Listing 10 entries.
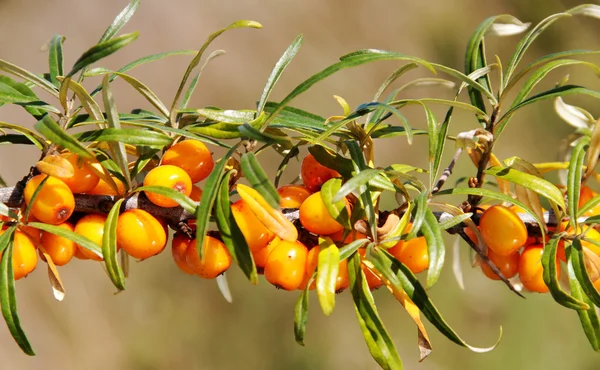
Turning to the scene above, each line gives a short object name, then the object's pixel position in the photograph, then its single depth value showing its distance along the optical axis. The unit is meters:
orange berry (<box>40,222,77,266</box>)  0.38
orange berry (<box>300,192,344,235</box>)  0.37
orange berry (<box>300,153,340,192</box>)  0.39
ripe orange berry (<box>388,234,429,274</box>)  0.38
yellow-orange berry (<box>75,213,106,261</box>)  0.38
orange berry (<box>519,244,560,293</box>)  0.39
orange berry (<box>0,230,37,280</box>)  0.37
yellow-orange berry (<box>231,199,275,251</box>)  0.37
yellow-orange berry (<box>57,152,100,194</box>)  0.38
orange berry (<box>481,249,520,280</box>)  0.39
